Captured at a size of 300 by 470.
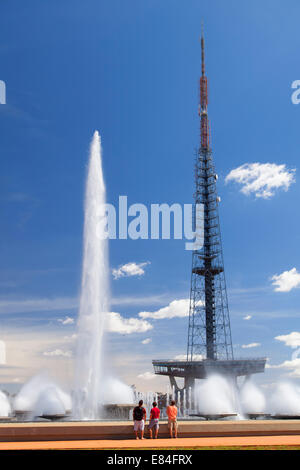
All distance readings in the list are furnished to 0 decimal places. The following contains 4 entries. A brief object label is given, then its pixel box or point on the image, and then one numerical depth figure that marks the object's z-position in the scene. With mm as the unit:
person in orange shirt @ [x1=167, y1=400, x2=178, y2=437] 19422
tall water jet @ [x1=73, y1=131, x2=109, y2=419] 33438
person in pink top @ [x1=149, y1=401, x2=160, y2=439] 19500
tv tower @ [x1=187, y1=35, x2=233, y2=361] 103375
